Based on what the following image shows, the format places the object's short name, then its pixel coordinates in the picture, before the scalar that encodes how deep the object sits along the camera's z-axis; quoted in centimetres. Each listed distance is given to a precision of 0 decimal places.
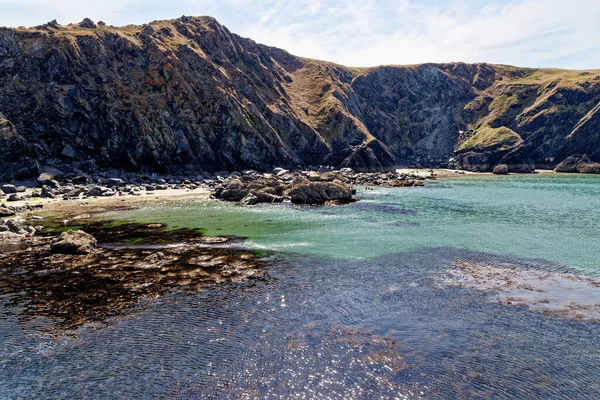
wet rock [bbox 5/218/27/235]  4675
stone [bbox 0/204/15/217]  5909
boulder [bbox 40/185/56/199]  7988
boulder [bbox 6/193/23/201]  7309
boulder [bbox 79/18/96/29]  13925
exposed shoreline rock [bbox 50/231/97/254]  3772
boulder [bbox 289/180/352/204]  7719
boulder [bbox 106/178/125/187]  9638
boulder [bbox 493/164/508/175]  16939
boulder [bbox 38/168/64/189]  8829
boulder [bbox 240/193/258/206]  7738
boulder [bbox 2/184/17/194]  7856
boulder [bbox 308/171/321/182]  9406
